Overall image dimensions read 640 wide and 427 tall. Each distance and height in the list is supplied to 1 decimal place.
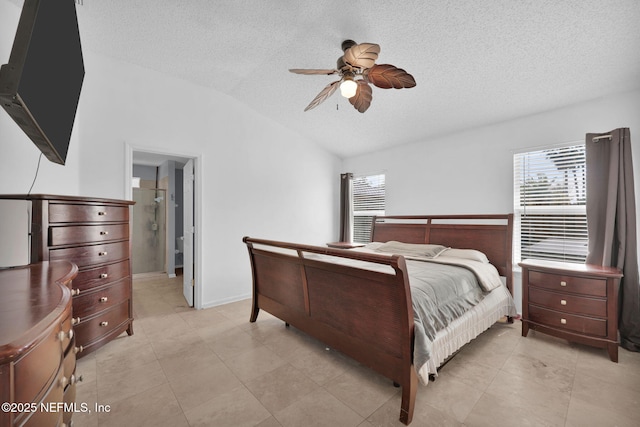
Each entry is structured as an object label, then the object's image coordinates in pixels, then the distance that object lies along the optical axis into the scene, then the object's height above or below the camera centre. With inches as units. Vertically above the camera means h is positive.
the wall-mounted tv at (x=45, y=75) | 34.5 +21.2
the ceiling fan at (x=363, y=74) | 78.1 +42.8
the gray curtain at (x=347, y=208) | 206.4 +2.8
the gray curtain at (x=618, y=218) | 95.3 -1.7
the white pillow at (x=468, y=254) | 117.7 -18.7
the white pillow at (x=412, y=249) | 126.4 -18.1
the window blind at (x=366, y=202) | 193.2 +7.1
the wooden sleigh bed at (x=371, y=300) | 66.2 -27.9
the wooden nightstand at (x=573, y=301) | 89.9 -31.5
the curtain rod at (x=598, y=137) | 100.6 +28.3
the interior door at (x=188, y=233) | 146.7 -12.2
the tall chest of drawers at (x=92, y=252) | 77.1 -13.3
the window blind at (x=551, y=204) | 115.0 +4.0
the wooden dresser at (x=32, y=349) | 21.6 -13.0
